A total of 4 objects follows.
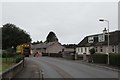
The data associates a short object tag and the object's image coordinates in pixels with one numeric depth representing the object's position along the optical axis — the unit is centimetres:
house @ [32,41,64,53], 3673
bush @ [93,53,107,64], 1418
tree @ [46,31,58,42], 5358
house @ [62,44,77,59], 2149
